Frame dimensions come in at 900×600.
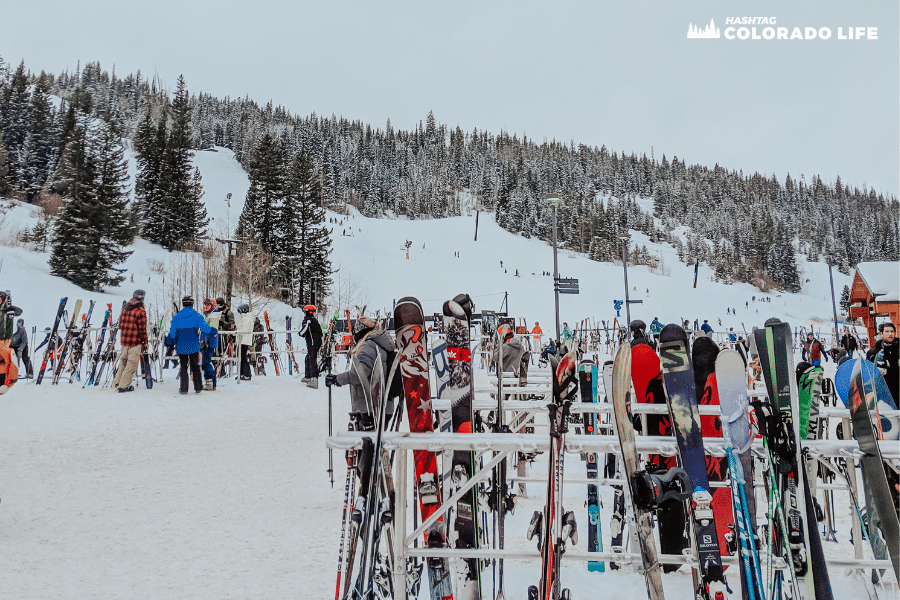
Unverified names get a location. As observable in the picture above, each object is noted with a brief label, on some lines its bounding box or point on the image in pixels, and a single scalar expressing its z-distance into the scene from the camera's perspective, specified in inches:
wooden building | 866.1
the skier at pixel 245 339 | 458.6
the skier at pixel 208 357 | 408.2
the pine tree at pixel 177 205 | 1397.6
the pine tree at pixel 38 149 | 1764.3
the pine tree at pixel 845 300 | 1891.5
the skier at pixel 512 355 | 334.7
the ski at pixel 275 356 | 555.2
